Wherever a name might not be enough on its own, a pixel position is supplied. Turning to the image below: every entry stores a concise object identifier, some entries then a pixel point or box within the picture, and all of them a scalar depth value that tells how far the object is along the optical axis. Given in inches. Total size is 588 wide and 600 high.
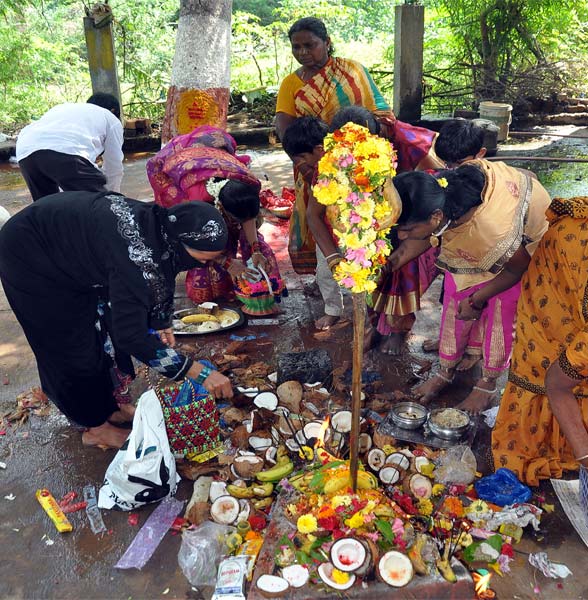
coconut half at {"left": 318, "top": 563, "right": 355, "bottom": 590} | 88.3
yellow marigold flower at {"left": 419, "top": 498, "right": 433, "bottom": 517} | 107.7
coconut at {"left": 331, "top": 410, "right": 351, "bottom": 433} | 128.7
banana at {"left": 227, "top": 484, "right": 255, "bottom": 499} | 113.7
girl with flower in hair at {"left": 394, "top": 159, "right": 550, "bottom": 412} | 105.6
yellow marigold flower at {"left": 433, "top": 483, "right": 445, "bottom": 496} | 113.4
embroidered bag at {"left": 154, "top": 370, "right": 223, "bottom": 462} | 120.7
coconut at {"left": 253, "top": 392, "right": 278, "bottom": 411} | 141.1
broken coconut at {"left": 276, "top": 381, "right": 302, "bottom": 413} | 141.6
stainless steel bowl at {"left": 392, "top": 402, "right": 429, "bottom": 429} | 129.3
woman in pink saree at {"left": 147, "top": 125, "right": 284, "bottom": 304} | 173.5
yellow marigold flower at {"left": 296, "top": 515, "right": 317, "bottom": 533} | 95.7
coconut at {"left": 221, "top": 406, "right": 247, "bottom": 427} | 136.6
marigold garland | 85.6
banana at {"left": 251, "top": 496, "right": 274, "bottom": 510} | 111.6
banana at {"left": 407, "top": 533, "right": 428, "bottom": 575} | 90.3
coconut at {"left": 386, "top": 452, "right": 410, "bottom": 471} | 118.4
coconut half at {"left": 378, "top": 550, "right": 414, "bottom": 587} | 88.8
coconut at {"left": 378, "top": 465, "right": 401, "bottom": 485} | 115.3
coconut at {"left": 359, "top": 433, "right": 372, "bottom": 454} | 124.8
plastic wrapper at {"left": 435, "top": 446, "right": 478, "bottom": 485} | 115.3
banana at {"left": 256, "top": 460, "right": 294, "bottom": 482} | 116.3
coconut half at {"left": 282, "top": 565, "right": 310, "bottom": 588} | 89.8
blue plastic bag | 110.6
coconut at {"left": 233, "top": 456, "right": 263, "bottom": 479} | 117.9
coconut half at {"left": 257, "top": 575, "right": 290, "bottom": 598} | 88.3
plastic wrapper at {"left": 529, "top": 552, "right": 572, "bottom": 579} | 96.7
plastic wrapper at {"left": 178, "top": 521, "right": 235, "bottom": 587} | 98.3
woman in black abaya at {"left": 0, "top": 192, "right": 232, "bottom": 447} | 105.2
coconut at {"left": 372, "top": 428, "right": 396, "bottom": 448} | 125.2
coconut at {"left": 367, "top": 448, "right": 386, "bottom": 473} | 119.0
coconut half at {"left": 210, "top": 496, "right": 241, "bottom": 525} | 107.3
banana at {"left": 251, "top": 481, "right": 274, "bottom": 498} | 113.3
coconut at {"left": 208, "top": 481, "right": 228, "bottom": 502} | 114.1
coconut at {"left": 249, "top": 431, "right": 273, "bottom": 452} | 126.6
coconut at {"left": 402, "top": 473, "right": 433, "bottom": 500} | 111.7
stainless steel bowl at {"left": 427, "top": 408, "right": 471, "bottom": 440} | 125.1
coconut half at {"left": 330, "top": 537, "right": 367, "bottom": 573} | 89.3
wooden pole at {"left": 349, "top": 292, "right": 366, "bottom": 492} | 95.7
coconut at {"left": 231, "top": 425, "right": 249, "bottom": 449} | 127.7
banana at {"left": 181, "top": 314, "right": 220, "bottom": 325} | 186.7
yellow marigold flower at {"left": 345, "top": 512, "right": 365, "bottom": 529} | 95.1
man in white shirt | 173.8
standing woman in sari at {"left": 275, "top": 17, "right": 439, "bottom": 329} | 164.6
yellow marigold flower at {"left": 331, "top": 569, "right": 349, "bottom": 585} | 88.7
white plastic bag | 109.9
